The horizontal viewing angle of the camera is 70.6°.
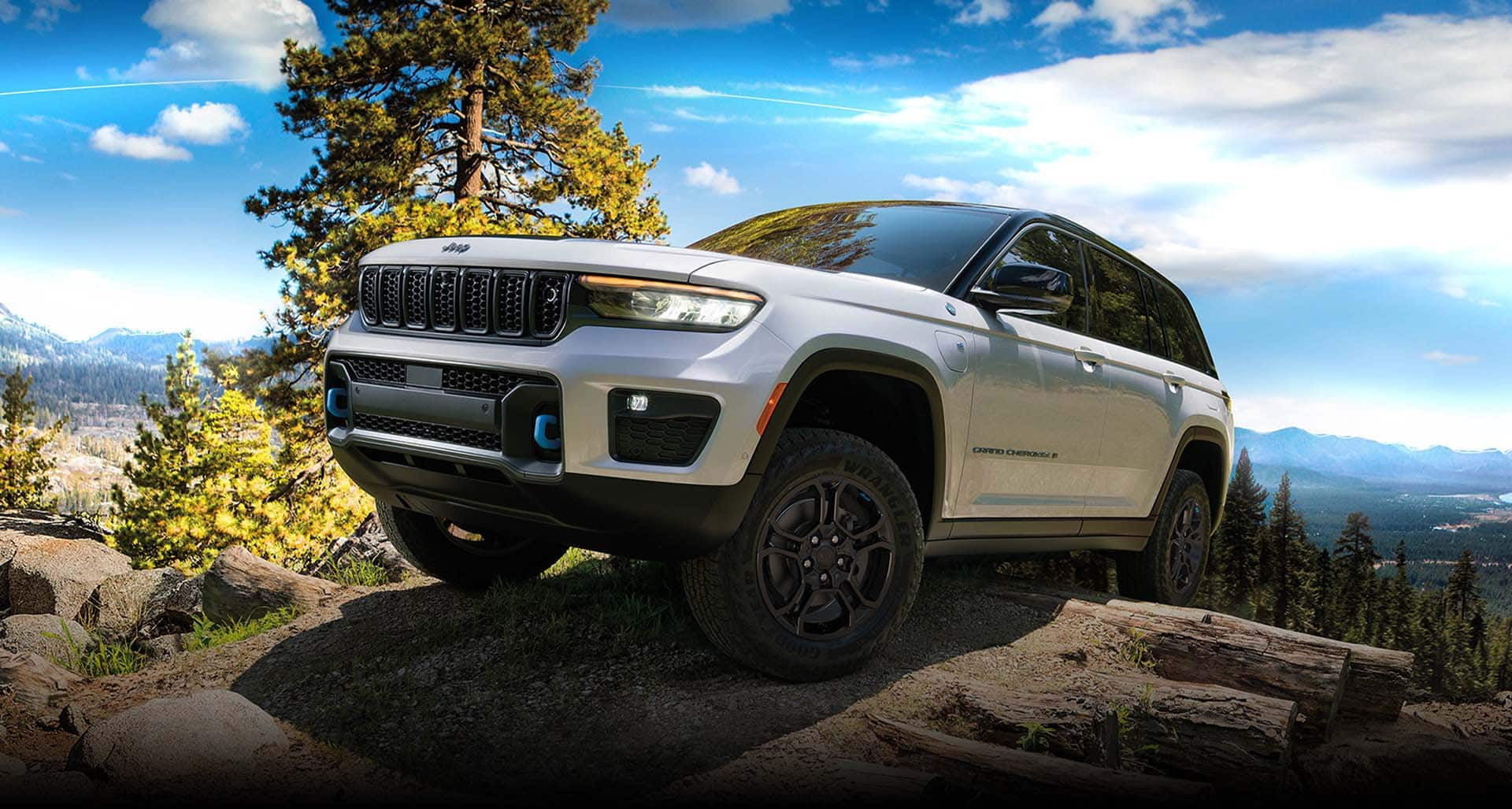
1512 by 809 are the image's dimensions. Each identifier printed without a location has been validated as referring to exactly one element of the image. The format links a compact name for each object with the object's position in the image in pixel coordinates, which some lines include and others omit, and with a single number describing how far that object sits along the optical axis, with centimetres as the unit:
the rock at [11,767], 336
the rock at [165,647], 562
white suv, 331
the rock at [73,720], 405
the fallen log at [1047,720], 393
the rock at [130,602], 717
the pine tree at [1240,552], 4259
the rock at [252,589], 568
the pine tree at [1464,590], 5984
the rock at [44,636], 553
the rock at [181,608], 646
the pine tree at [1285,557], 4734
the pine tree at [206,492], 2003
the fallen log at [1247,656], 508
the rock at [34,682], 430
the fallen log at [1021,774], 321
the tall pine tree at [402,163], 1986
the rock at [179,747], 337
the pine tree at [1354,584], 5406
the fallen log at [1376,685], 534
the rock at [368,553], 683
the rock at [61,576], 1047
